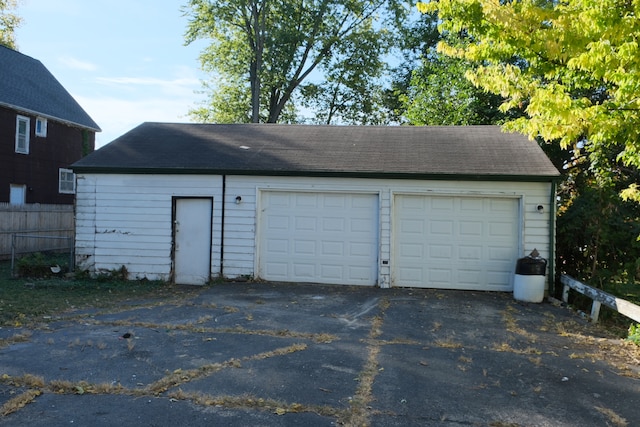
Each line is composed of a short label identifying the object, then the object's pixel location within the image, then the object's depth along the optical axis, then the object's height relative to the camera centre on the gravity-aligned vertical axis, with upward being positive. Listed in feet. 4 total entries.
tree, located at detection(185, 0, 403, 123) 96.43 +33.22
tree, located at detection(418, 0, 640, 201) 19.81 +7.56
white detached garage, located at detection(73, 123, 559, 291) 34.47 +0.01
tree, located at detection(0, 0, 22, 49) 106.01 +39.10
